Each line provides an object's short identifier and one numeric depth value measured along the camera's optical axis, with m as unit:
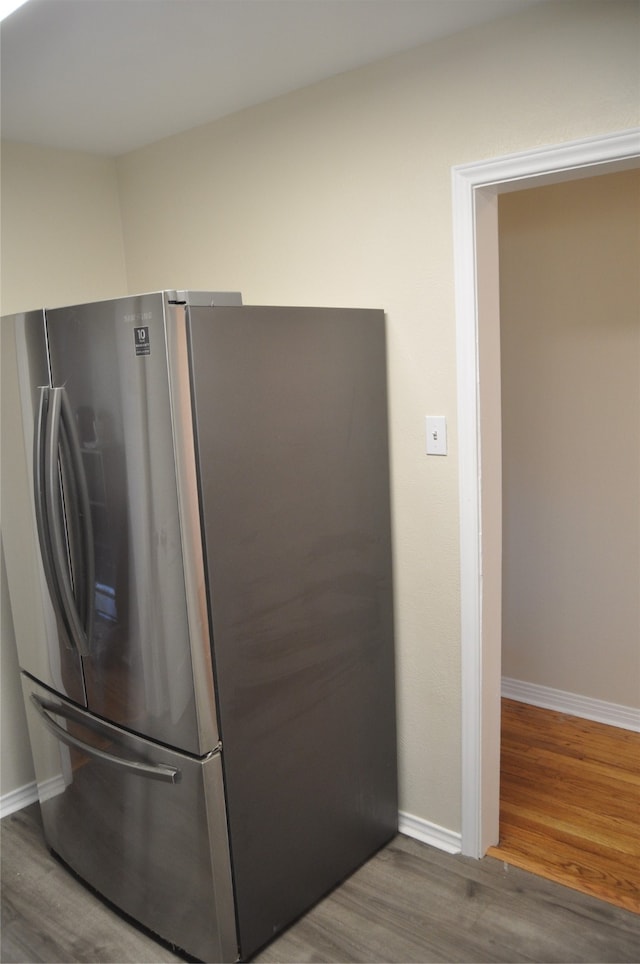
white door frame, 1.95
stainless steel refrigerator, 1.80
